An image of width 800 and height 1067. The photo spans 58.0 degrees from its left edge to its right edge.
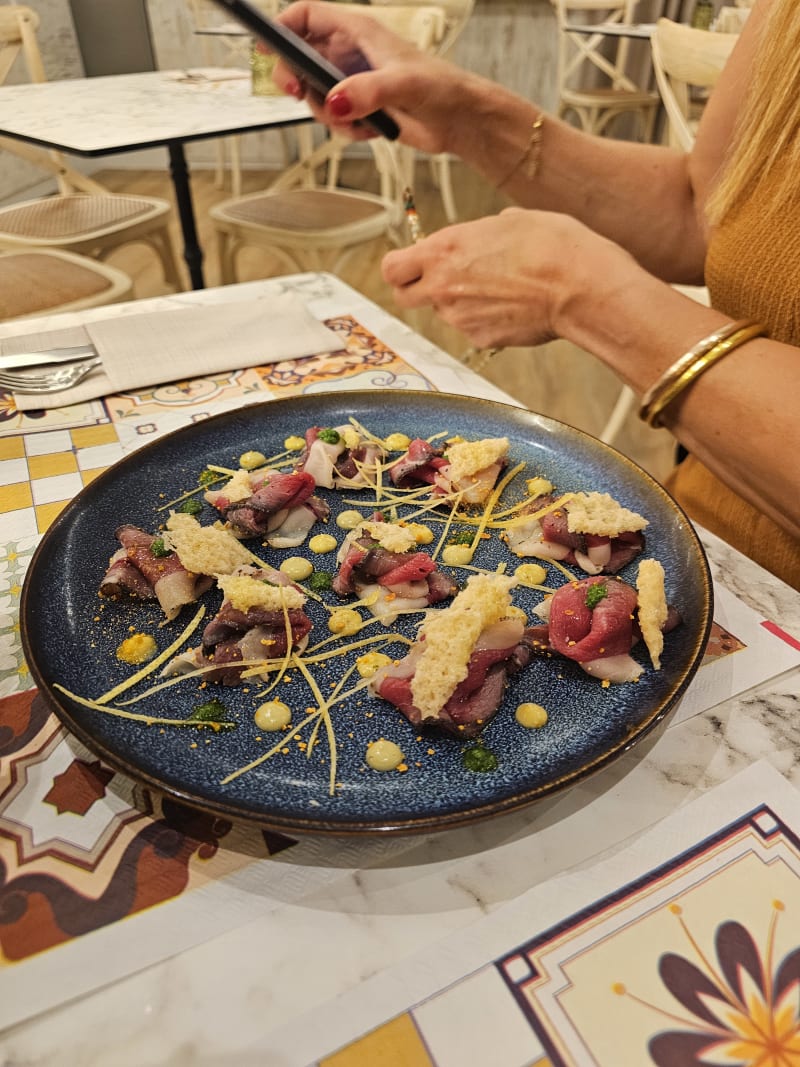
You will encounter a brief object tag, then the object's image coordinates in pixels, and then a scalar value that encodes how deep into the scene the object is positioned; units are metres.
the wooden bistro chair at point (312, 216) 2.52
